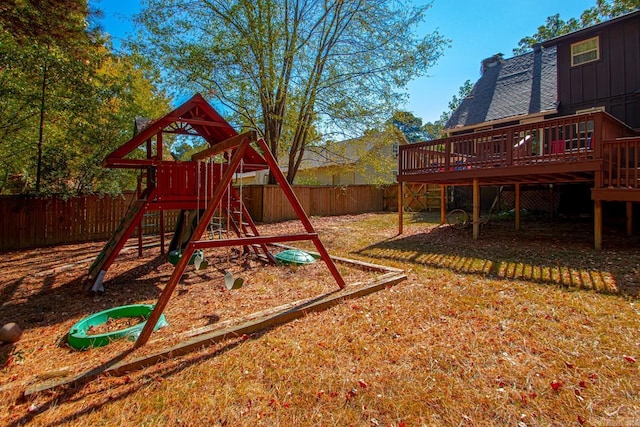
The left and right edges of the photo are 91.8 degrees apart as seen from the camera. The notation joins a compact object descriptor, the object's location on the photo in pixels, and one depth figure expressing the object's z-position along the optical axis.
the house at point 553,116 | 6.74
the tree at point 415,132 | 45.19
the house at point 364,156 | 13.95
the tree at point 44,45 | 7.06
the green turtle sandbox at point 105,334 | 3.04
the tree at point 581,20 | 19.23
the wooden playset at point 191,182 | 4.13
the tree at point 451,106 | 44.34
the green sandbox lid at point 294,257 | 6.46
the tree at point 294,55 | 11.55
